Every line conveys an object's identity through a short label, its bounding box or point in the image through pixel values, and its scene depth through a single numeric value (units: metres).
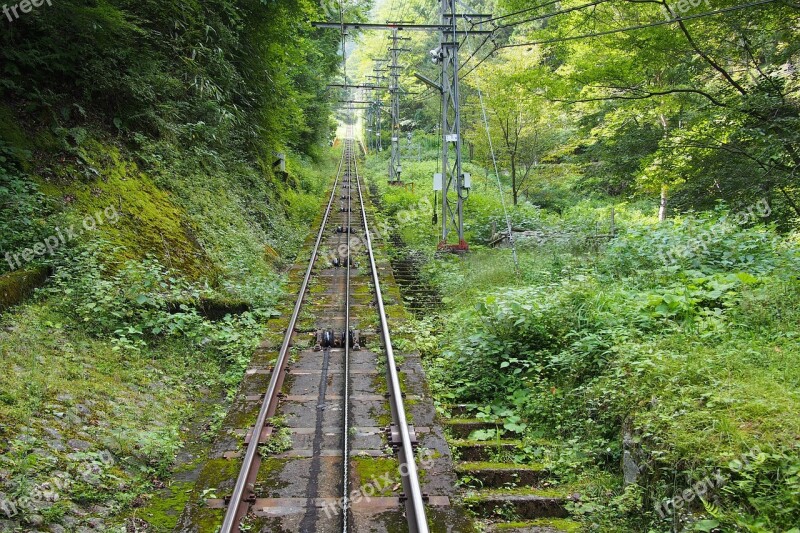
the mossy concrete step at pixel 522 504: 4.30
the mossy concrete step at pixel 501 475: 4.71
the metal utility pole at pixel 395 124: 28.80
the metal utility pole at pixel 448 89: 12.71
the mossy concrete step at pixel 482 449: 5.21
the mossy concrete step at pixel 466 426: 5.65
